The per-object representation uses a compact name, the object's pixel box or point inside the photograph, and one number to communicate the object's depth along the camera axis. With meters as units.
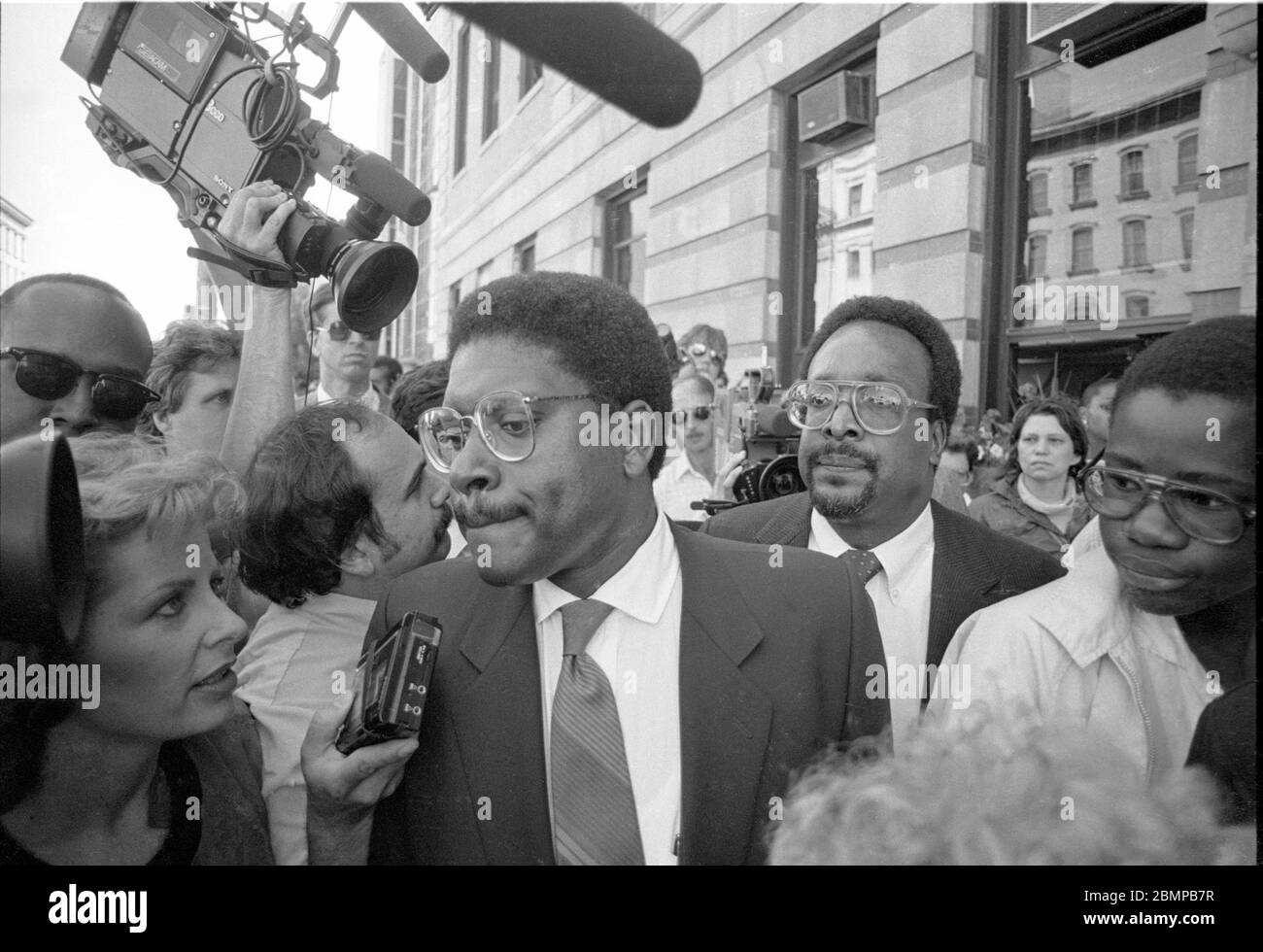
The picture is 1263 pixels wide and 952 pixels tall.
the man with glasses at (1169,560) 1.11
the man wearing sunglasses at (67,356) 1.27
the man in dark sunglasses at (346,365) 1.75
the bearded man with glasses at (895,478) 1.58
